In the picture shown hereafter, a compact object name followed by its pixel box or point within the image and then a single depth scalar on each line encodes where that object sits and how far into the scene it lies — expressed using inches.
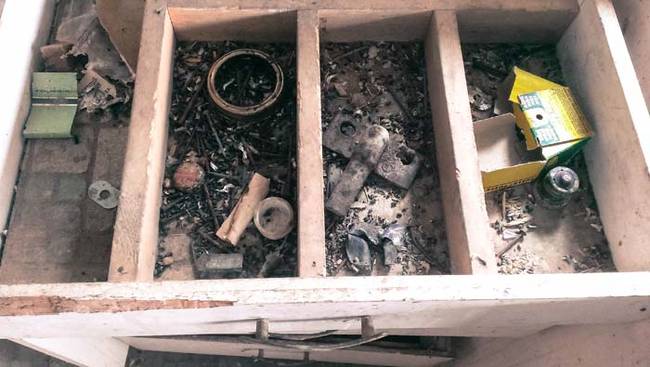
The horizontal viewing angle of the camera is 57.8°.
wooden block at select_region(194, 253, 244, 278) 20.7
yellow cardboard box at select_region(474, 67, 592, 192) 20.7
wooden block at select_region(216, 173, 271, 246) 20.9
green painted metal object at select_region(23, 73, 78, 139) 22.8
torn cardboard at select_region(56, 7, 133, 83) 24.3
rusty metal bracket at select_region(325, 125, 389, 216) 21.3
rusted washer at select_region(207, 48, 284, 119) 21.9
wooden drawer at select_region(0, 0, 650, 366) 16.5
